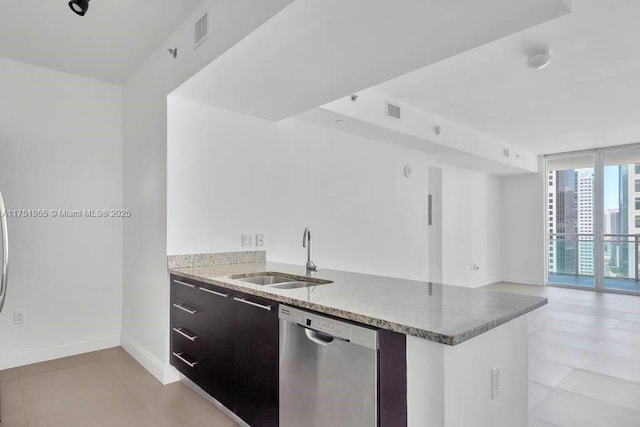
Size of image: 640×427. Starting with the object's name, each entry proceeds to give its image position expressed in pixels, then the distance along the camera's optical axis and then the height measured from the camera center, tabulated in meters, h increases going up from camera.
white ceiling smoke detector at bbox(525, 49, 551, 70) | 2.97 +1.27
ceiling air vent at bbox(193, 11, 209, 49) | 2.30 +1.18
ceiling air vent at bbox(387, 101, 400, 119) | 4.04 +1.15
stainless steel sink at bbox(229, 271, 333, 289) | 2.45 -0.46
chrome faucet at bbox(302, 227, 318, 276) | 2.73 -0.39
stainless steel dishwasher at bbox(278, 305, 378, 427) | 1.37 -0.65
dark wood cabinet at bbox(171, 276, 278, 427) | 1.86 -0.78
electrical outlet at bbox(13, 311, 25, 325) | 3.14 -0.89
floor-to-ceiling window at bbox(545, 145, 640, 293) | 6.56 -0.09
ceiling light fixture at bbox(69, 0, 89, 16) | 1.79 +1.04
